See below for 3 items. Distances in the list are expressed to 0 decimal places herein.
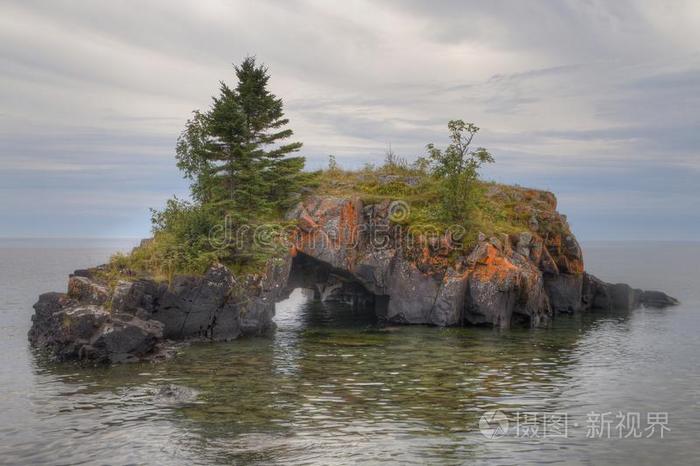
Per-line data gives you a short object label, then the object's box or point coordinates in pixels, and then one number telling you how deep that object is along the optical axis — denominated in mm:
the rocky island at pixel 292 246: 40688
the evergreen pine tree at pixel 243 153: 45812
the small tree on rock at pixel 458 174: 50844
